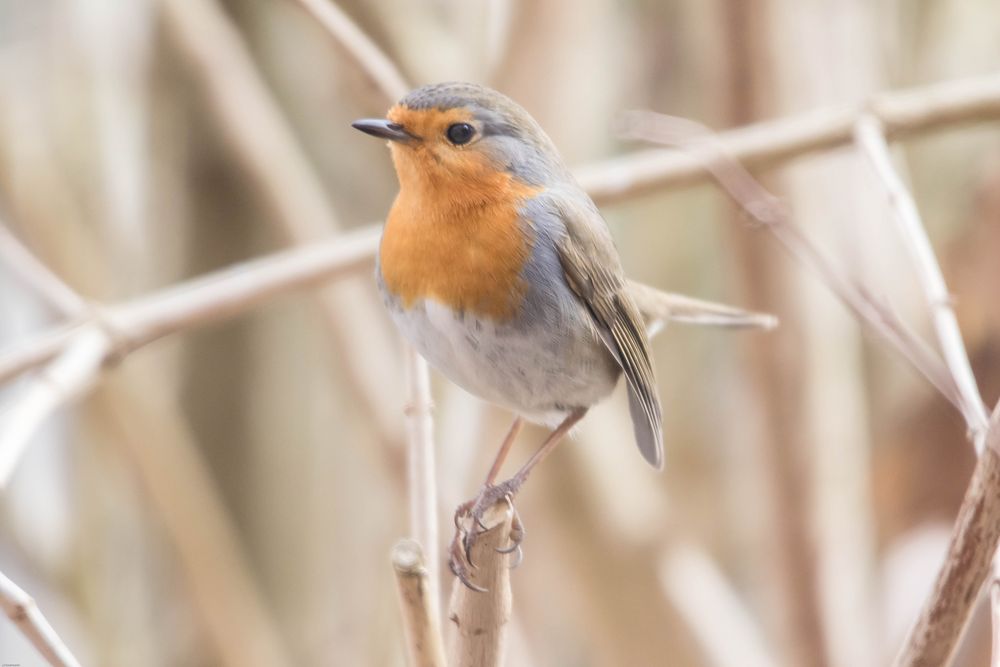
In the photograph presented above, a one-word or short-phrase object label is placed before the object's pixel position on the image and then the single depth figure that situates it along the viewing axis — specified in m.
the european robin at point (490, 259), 2.89
